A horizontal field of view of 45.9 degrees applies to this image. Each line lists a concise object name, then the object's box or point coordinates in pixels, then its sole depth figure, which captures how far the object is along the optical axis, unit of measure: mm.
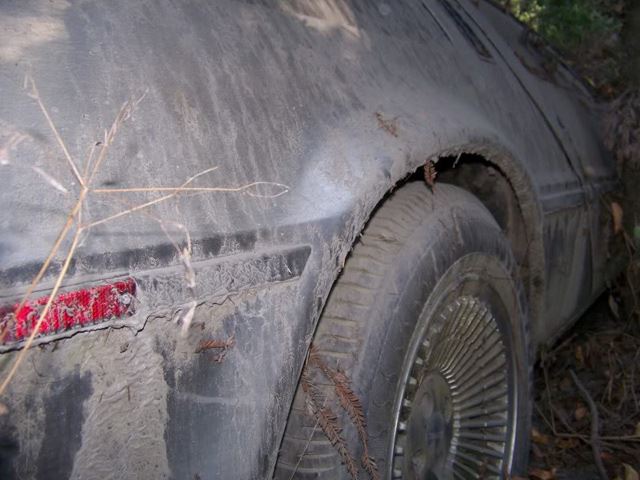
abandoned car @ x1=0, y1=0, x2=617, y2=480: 1087
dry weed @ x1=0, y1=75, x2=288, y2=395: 1012
